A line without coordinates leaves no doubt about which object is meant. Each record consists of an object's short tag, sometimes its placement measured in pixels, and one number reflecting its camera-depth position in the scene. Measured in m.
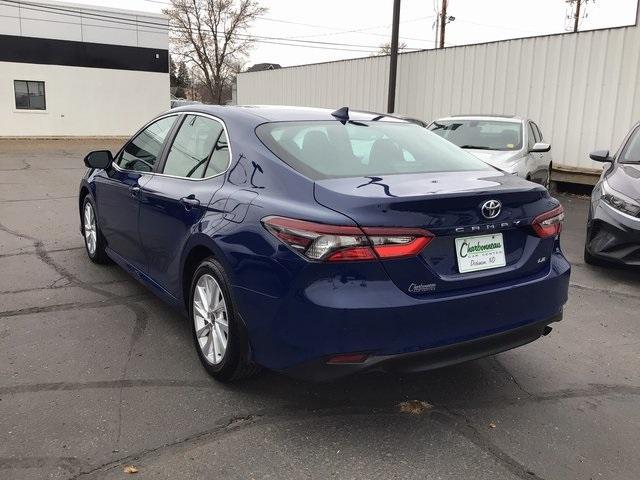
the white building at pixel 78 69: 27.12
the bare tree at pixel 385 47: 48.85
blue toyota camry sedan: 2.65
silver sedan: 8.61
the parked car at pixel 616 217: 5.36
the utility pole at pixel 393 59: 14.66
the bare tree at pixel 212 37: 49.44
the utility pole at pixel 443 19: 34.28
